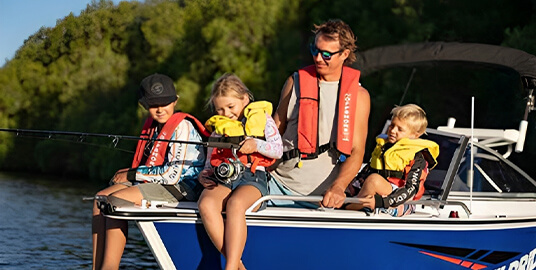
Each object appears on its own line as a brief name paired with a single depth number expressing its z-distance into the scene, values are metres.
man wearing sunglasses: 11.70
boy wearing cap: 11.48
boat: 11.37
